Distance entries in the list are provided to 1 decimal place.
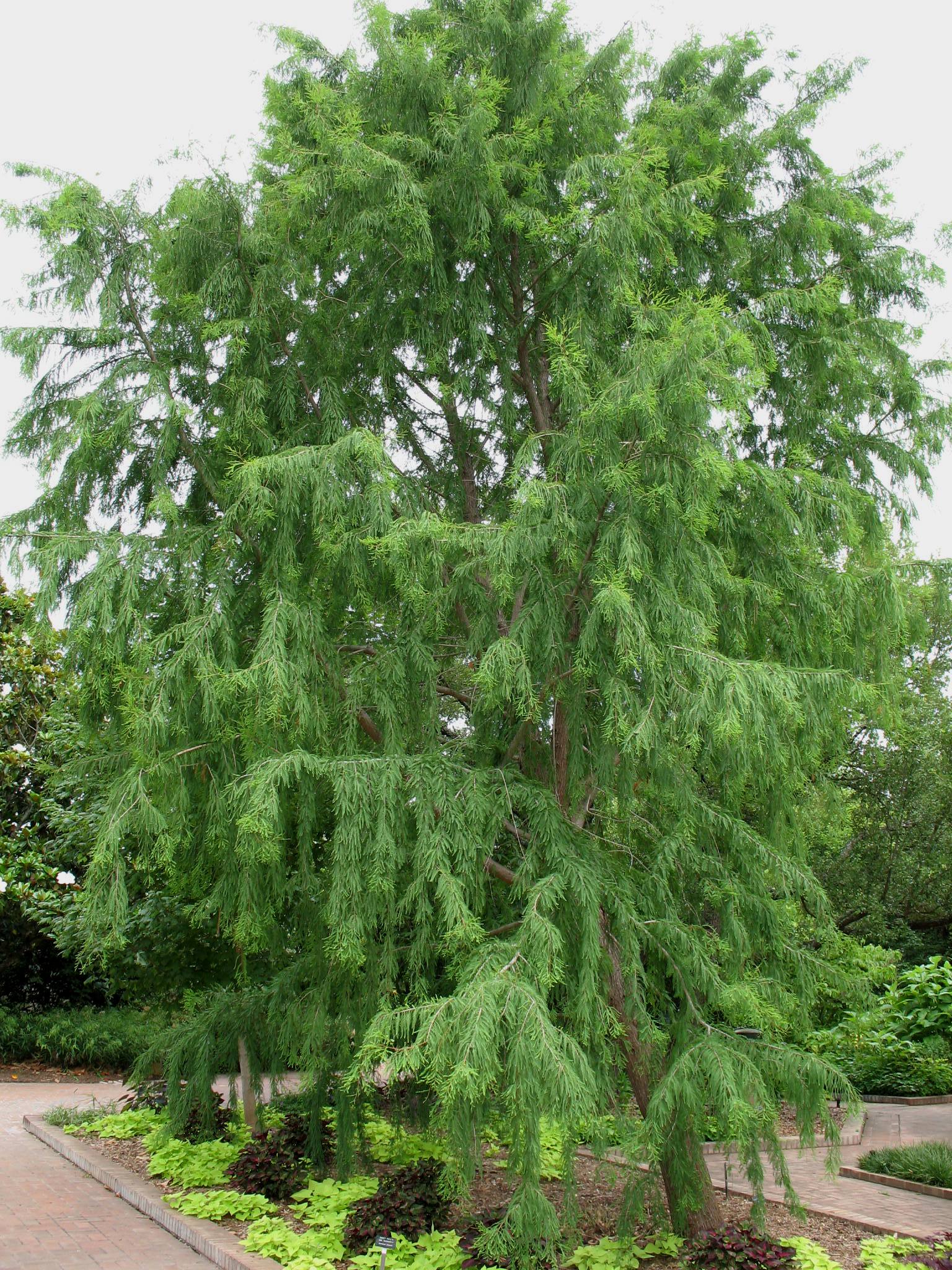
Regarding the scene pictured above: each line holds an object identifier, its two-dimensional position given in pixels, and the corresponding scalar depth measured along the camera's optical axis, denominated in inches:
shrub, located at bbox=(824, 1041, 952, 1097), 459.8
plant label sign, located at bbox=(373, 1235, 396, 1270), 184.2
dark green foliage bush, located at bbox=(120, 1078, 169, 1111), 374.0
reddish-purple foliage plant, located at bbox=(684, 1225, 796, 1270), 204.1
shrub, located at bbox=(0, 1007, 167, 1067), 564.1
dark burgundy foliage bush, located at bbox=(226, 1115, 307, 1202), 271.0
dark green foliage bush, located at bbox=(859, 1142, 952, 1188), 312.2
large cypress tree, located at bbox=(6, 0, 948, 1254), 189.2
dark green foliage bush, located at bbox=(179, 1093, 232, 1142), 300.0
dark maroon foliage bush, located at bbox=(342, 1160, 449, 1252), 230.4
